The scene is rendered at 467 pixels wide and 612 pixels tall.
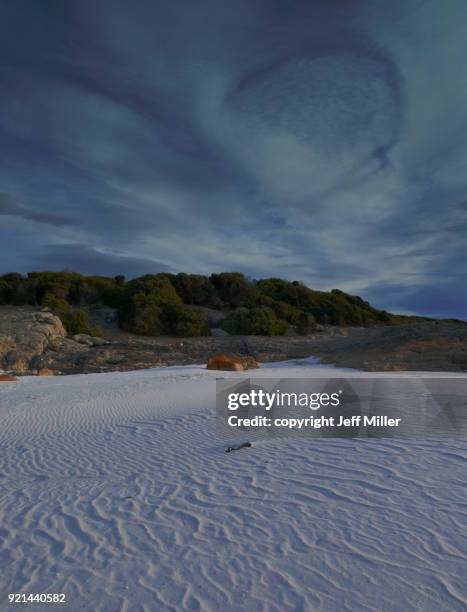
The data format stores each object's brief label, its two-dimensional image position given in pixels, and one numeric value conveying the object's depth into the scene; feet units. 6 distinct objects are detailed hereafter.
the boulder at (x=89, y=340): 70.36
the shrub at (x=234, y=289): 117.70
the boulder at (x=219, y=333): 85.00
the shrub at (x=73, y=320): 78.52
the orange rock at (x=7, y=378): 47.07
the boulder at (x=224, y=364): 48.78
